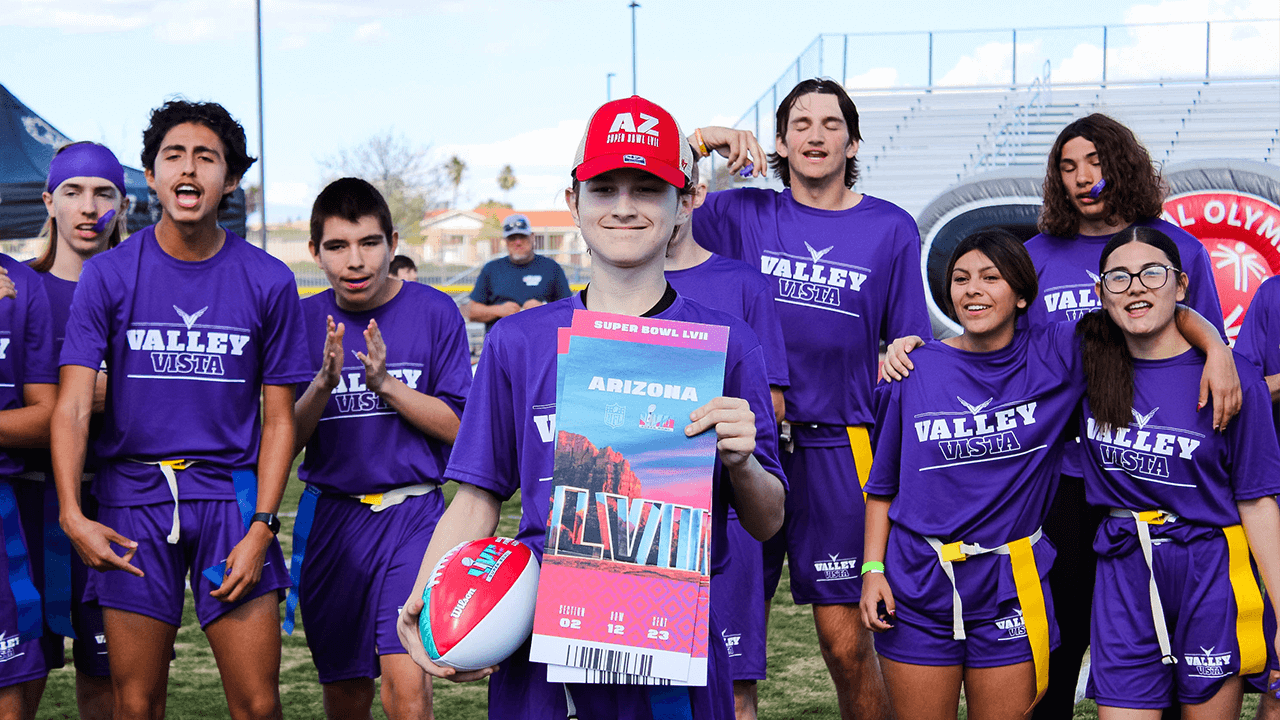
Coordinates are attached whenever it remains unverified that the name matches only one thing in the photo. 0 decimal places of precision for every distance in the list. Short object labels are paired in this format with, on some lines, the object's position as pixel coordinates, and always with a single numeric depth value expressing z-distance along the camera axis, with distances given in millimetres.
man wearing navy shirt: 10172
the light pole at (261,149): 26453
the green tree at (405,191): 56594
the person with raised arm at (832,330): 4012
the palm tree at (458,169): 95688
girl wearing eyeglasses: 3291
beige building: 67688
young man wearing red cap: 2125
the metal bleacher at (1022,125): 19031
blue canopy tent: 10617
